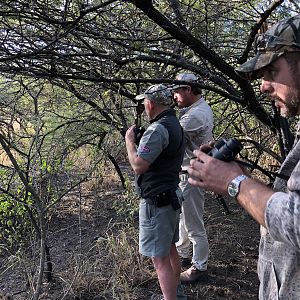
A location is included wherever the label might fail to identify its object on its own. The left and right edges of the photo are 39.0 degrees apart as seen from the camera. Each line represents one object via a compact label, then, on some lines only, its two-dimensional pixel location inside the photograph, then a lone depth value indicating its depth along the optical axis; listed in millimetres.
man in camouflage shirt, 1252
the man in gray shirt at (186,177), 3688
